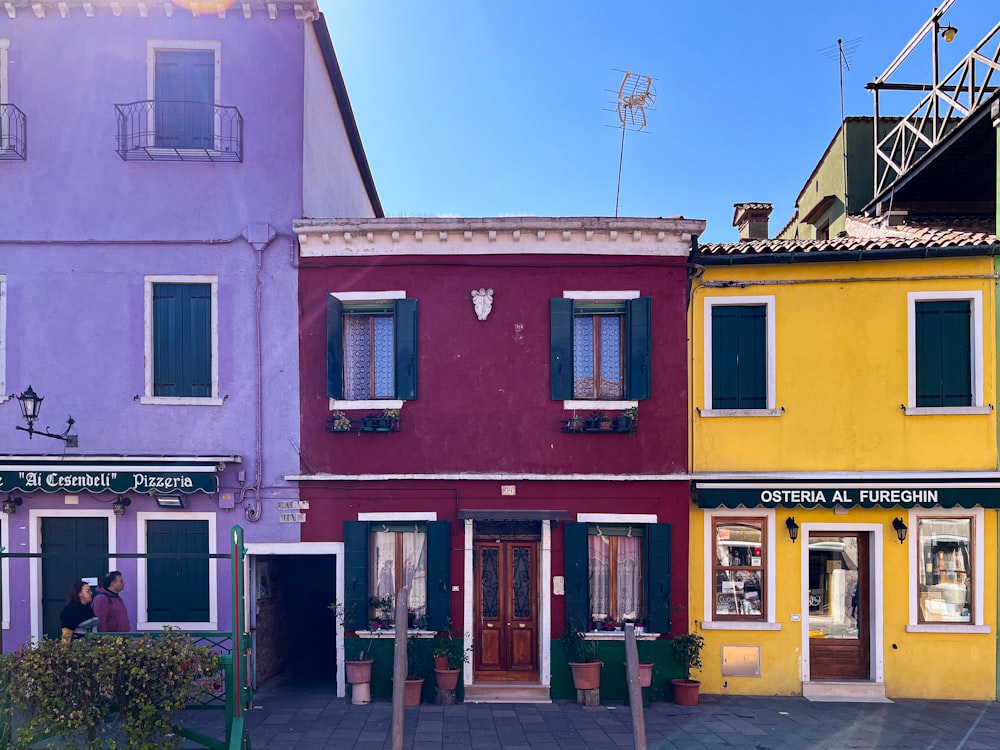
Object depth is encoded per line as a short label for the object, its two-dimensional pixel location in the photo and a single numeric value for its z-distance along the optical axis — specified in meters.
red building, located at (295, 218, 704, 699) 10.77
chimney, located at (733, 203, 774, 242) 14.20
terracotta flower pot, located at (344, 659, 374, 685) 10.34
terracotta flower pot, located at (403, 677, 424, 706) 10.23
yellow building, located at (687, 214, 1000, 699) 10.73
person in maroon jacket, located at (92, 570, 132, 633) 9.13
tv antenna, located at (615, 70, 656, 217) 13.16
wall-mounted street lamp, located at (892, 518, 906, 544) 10.72
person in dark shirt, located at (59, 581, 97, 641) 8.77
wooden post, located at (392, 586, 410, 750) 6.89
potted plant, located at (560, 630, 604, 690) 10.34
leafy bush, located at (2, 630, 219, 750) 7.08
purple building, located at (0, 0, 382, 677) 10.73
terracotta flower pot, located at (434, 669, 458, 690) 10.33
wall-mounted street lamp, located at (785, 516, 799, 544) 10.86
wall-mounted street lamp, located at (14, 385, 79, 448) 10.04
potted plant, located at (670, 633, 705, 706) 10.35
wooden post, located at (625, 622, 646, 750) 7.10
